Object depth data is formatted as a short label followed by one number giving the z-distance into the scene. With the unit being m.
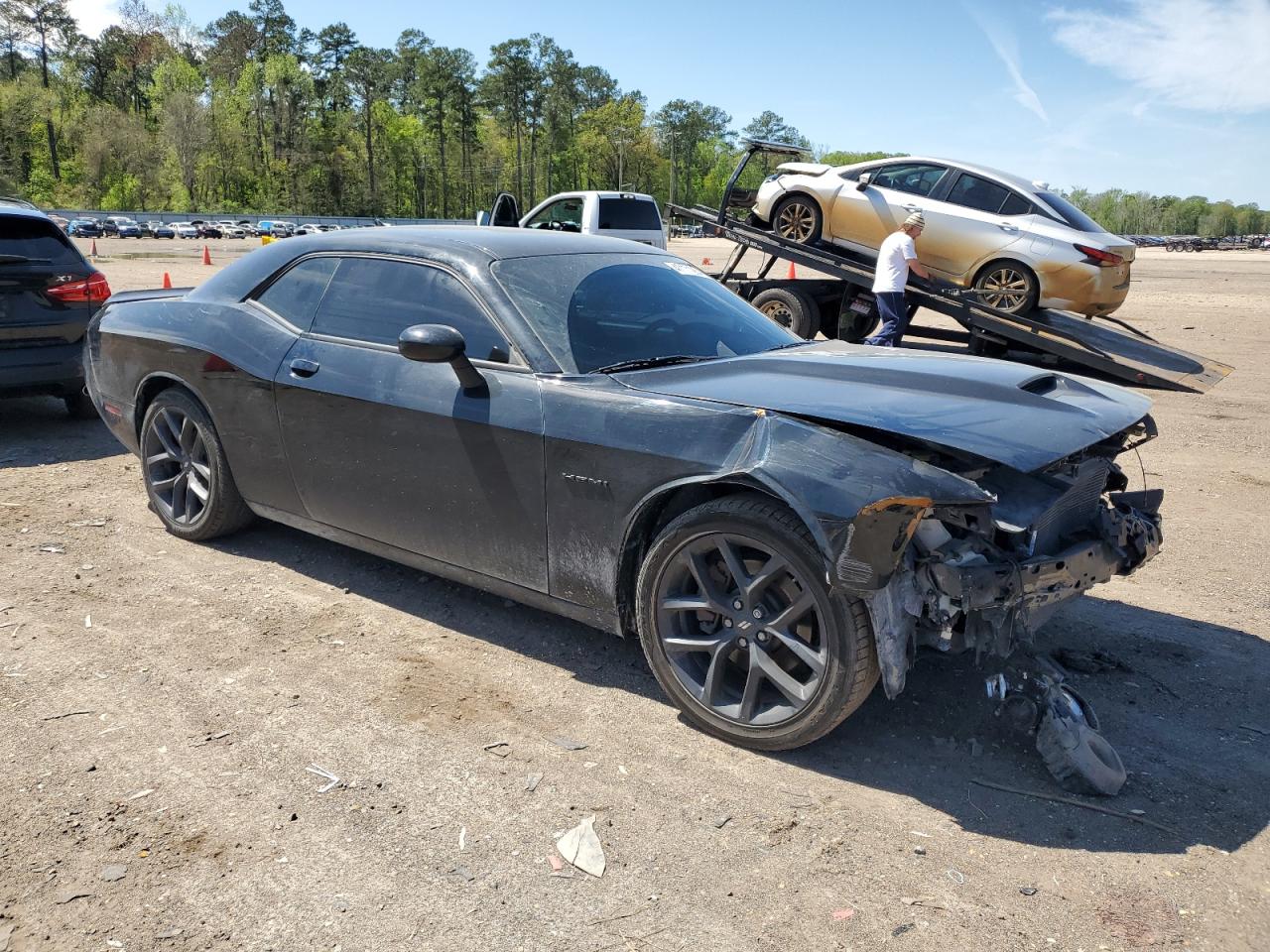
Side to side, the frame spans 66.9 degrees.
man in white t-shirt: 10.37
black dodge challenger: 2.94
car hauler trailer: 9.25
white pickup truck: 15.74
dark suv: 6.88
